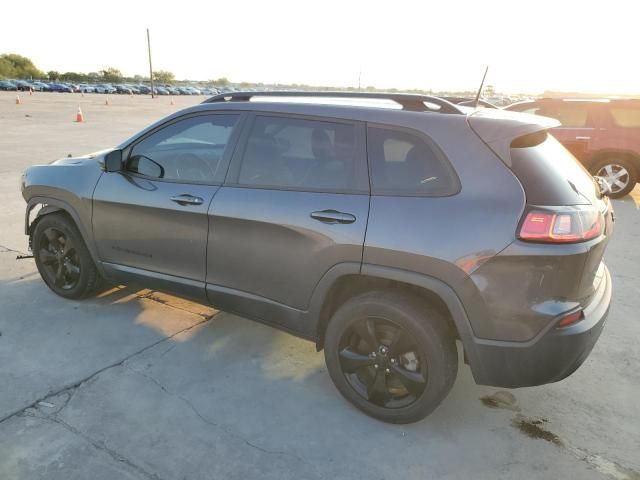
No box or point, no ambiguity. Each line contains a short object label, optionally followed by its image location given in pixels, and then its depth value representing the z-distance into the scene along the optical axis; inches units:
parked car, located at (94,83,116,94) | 2701.8
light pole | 2291.3
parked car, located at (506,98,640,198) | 316.5
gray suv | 86.6
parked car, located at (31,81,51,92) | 2549.7
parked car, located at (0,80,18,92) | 2386.2
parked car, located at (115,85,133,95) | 2697.3
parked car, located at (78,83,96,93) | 2669.8
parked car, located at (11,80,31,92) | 2448.1
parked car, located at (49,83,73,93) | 2576.3
